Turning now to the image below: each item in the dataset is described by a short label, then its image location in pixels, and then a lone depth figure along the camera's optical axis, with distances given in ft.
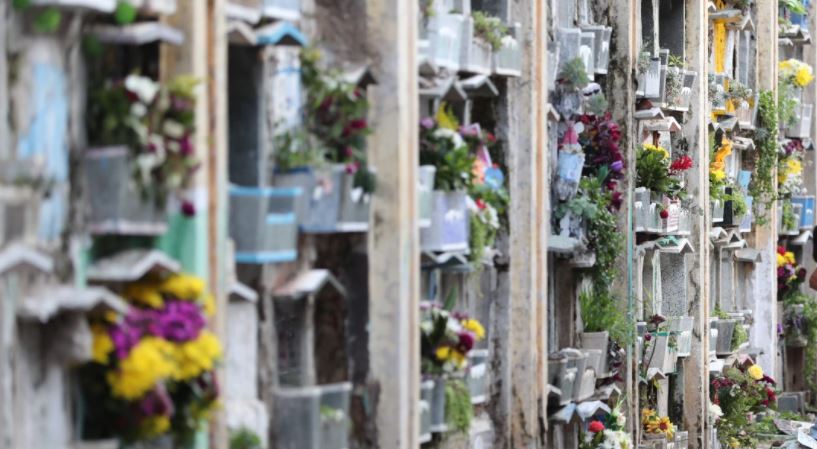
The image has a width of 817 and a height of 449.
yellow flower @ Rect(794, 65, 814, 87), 112.68
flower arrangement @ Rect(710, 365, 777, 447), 94.43
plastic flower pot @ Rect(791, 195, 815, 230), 115.55
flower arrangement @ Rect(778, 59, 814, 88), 112.68
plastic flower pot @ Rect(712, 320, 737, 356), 95.86
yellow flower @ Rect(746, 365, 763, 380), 97.14
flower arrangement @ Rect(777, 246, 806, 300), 110.93
